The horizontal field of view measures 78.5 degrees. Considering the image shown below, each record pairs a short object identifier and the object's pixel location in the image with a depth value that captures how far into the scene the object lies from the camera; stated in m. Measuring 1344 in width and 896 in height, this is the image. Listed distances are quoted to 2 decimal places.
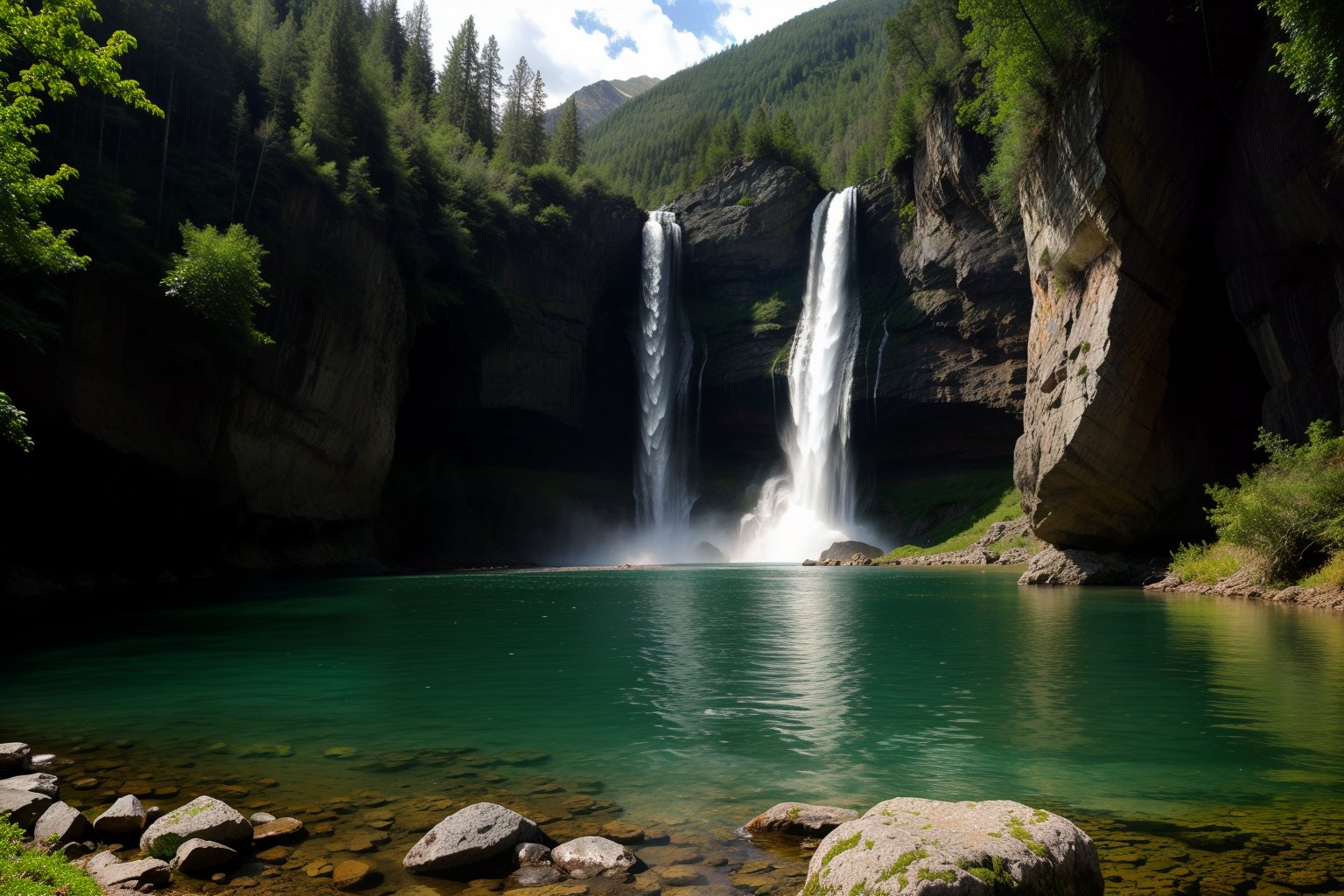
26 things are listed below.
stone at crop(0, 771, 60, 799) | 5.57
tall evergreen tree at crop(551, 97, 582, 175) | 69.31
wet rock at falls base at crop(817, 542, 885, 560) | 43.78
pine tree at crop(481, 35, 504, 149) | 72.12
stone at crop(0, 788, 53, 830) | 5.00
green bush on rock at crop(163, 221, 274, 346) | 25.20
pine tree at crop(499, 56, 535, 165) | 65.81
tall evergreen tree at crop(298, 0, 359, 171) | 37.50
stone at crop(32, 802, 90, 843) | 4.82
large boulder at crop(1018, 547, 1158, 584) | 25.89
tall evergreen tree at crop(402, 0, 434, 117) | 62.81
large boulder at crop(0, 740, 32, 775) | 6.23
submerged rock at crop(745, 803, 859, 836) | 5.11
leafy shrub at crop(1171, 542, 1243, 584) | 21.72
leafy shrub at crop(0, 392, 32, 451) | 10.66
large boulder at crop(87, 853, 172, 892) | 4.31
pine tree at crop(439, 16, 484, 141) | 64.06
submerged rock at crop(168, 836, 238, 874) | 4.58
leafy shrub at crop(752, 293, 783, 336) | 53.56
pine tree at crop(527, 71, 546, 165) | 66.81
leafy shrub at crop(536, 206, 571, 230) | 52.41
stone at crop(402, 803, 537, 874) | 4.65
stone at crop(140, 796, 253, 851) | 4.82
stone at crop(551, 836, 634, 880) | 4.59
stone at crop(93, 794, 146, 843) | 5.00
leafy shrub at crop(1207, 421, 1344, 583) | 17.94
